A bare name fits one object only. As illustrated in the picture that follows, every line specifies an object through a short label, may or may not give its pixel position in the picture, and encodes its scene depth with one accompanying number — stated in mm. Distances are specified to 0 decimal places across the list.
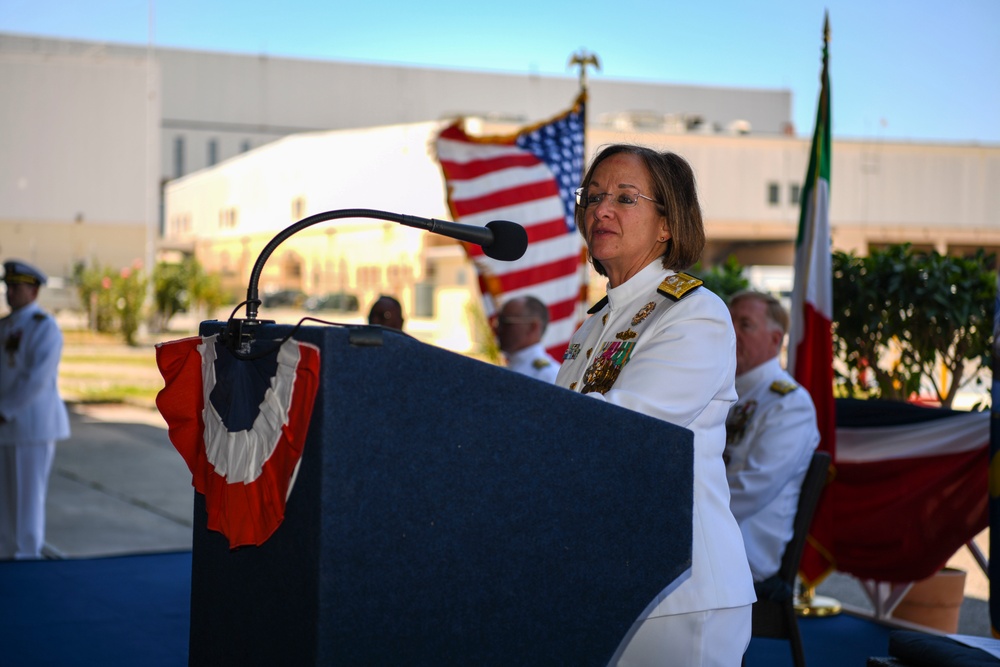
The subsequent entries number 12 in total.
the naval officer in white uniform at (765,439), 4160
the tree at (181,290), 24578
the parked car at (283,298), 38375
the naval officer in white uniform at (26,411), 6375
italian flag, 4961
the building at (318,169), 24109
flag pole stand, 5141
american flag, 7027
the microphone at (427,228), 1616
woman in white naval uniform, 1803
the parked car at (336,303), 35038
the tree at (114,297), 23109
